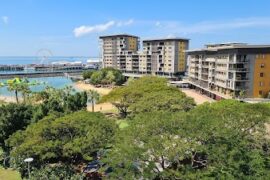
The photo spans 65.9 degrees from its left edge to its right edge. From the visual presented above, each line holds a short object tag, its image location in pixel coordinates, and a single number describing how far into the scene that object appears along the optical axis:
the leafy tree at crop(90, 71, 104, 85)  85.04
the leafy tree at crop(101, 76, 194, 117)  32.96
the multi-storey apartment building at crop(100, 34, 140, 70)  96.21
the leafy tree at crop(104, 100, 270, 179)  14.10
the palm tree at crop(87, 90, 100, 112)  46.52
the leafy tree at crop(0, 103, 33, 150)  24.42
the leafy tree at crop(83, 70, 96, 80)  95.48
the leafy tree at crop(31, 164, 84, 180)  17.80
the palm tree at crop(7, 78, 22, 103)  46.56
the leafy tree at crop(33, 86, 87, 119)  29.27
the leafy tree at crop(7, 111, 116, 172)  18.02
